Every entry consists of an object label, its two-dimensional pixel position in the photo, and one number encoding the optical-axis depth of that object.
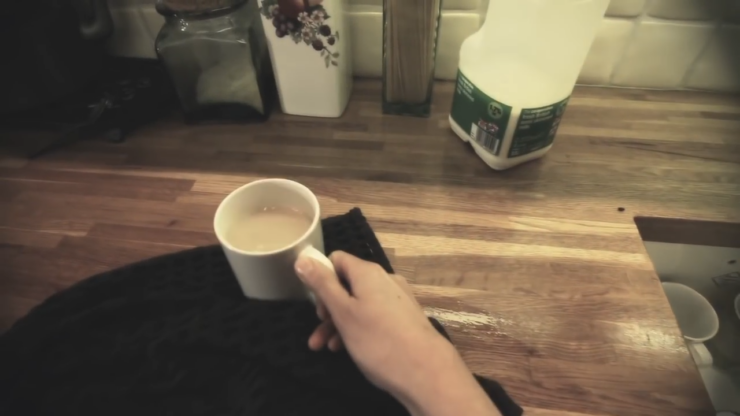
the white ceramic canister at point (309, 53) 0.64
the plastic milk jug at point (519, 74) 0.59
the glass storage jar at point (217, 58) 0.66
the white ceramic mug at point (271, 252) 0.40
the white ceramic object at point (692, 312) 0.78
